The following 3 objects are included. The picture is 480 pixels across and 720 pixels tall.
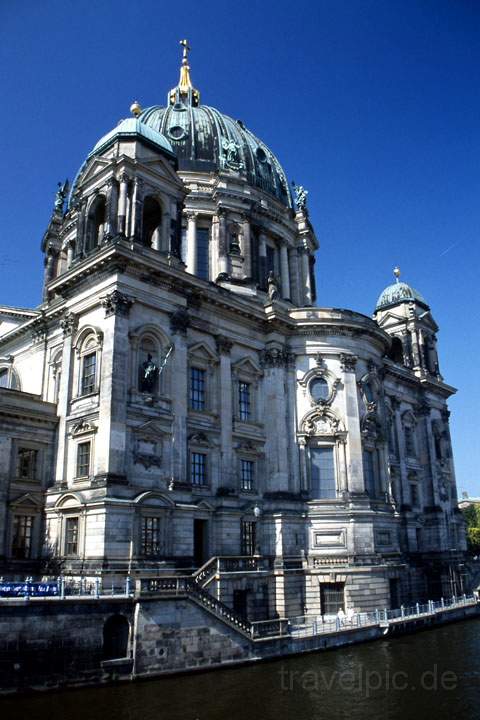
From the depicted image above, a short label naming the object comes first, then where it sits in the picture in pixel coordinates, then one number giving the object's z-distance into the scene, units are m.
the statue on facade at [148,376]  33.91
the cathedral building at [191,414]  32.59
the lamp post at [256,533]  37.59
